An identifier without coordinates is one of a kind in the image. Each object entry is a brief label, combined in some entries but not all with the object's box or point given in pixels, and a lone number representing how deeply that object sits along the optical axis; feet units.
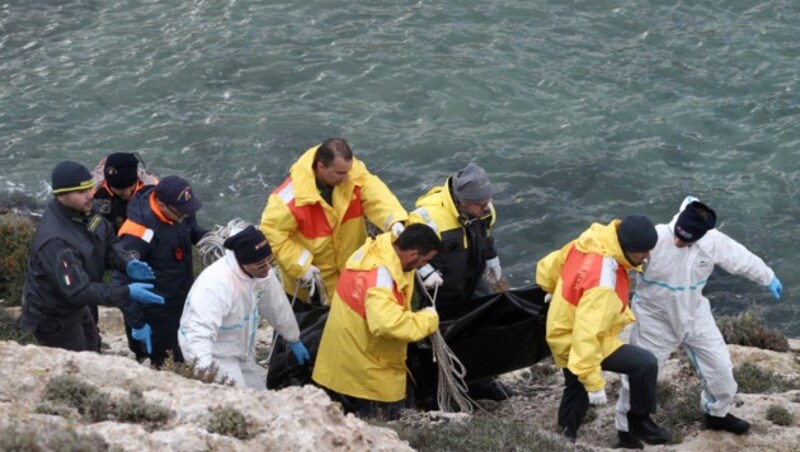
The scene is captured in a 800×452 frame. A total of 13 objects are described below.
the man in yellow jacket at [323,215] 61.86
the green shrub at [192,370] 49.62
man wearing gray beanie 60.70
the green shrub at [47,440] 35.65
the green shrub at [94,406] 41.19
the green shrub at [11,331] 65.21
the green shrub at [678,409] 63.62
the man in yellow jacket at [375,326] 55.11
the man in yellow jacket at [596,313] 55.36
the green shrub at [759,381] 68.85
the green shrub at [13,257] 83.30
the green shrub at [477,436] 51.34
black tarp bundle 62.59
